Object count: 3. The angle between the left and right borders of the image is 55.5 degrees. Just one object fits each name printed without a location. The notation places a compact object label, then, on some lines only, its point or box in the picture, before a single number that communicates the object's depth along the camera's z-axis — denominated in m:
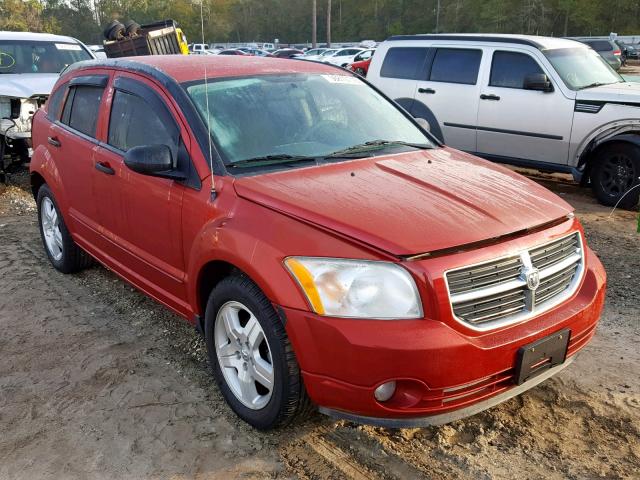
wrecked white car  8.10
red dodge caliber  2.46
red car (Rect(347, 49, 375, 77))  22.11
